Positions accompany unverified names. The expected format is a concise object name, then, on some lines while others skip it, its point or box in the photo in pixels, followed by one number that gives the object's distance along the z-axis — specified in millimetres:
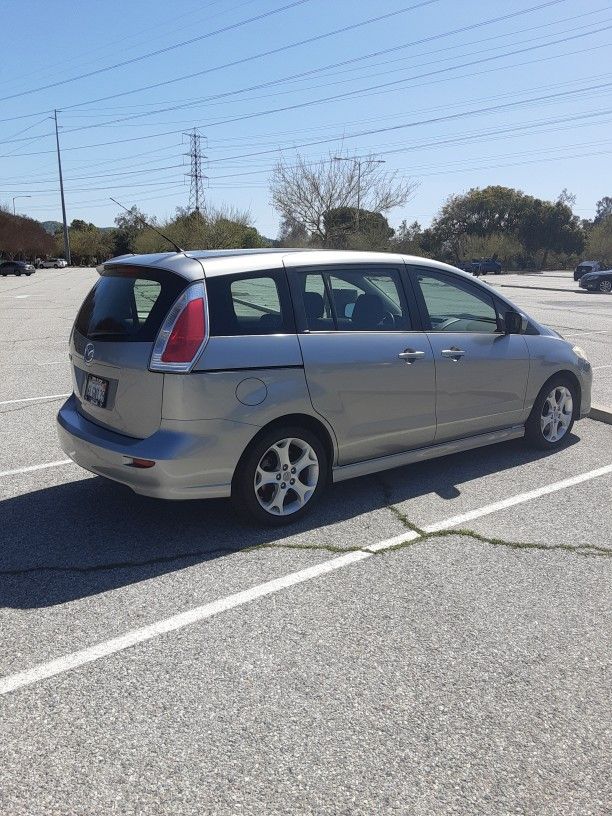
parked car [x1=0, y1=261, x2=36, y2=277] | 61938
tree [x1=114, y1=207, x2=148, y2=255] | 89938
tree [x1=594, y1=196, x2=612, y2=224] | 123456
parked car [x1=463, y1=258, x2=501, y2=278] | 59228
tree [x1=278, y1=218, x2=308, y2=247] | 48656
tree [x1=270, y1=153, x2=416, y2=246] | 47938
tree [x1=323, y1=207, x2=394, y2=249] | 45156
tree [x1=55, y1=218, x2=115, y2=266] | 106688
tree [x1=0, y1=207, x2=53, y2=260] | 82062
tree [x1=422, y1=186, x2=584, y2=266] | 71125
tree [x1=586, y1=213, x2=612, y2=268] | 64250
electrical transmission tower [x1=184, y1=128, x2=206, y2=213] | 62844
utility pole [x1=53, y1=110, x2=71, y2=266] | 93000
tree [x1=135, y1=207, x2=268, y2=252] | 46391
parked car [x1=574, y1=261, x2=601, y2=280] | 43219
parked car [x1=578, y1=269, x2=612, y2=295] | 35469
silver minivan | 4039
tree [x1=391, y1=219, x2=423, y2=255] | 47772
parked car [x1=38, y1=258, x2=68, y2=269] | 91250
